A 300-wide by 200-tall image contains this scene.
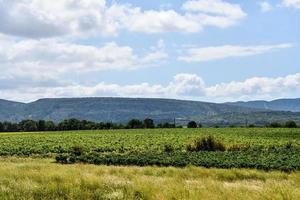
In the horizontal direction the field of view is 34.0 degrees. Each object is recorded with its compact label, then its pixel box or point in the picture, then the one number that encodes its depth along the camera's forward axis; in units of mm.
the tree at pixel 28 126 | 131875
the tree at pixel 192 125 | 140375
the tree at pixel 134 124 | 140875
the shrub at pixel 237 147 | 40597
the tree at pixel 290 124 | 117962
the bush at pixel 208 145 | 40906
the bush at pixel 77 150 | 39275
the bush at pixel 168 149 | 41469
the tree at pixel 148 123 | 140750
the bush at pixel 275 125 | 122812
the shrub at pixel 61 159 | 31719
